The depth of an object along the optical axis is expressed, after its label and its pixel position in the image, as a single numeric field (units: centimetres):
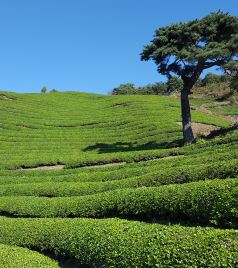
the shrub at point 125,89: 12040
